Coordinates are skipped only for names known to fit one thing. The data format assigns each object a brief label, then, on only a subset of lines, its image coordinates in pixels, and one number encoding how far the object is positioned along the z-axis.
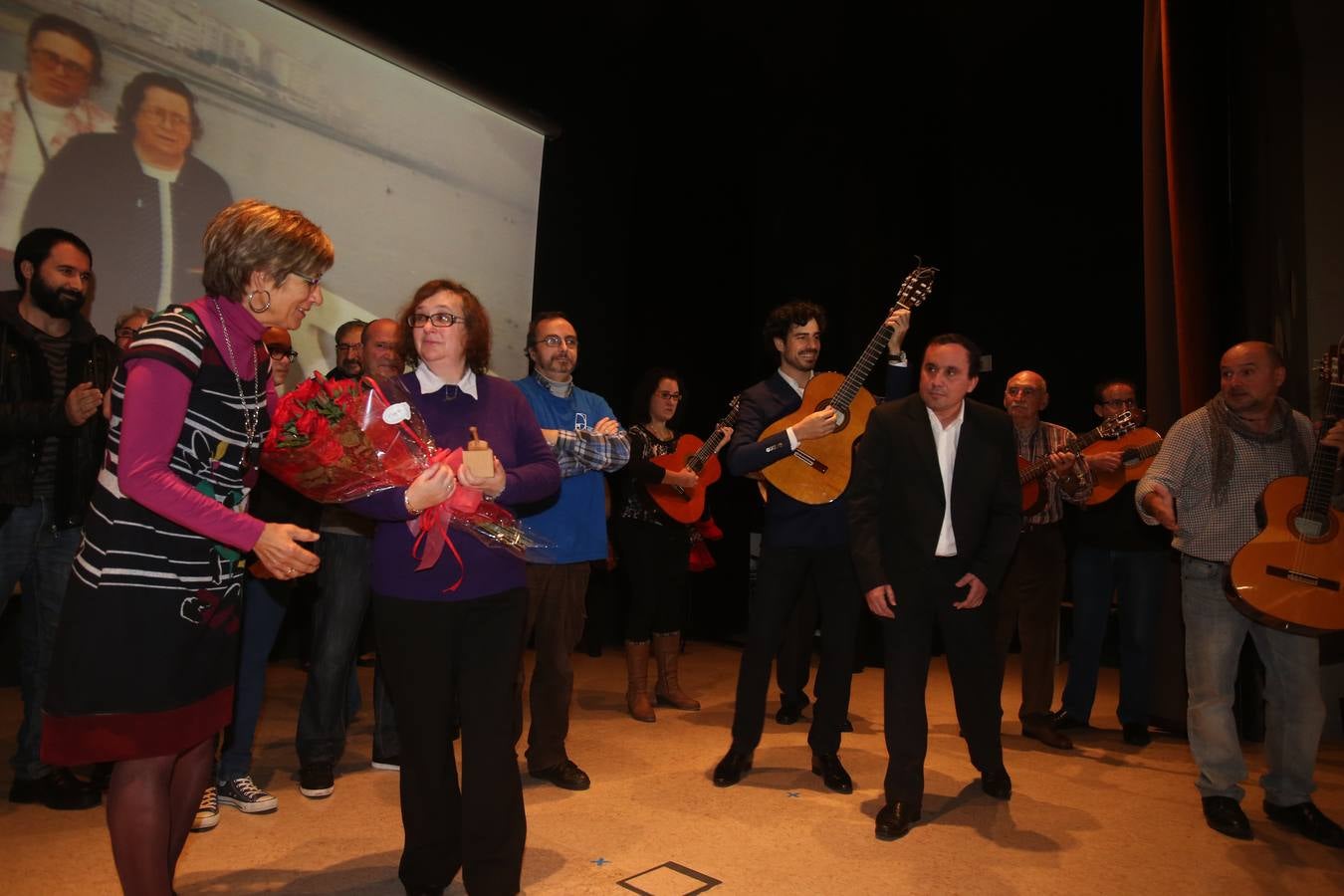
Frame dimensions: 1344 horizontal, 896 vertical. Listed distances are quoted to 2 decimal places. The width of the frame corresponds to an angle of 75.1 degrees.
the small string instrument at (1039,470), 4.27
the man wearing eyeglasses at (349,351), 3.50
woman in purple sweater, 2.12
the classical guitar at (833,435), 3.40
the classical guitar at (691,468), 4.88
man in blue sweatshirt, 3.28
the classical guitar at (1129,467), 4.34
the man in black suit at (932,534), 2.96
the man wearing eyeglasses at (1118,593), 4.29
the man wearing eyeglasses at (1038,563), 4.20
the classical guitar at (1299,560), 2.81
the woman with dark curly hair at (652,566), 4.66
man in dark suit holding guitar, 3.34
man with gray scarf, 3.01
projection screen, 3.78
